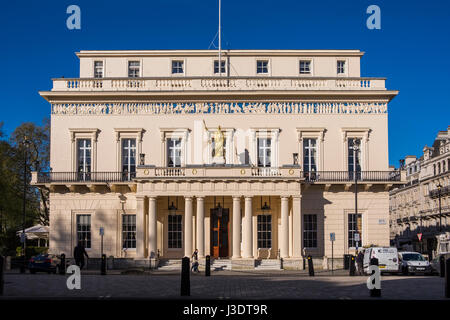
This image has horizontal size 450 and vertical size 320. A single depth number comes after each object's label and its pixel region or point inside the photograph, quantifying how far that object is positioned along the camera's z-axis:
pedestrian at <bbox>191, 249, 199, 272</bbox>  33.56
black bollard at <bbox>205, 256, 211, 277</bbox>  29.12
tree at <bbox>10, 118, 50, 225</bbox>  57.97
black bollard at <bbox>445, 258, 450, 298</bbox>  16.56
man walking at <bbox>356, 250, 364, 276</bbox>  32.41
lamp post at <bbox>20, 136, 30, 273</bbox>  32.94
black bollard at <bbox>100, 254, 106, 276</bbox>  30.73
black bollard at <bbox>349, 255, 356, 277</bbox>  30.17
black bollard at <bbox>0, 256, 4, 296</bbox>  16.89
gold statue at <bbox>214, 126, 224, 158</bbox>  38.12
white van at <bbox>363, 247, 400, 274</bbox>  31.34
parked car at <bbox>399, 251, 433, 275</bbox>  32.34
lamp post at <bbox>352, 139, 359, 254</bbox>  37.19
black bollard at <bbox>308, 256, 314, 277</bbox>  29.41
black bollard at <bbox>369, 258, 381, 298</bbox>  16.59
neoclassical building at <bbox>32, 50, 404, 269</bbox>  39.91
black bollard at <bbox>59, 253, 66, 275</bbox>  31.19
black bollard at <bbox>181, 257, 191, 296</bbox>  16.92
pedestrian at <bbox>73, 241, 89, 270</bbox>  26.25
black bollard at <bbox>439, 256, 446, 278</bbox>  24.50
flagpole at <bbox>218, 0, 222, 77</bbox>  42.61
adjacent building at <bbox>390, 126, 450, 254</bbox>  74.88
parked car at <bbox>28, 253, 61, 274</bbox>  33.66
